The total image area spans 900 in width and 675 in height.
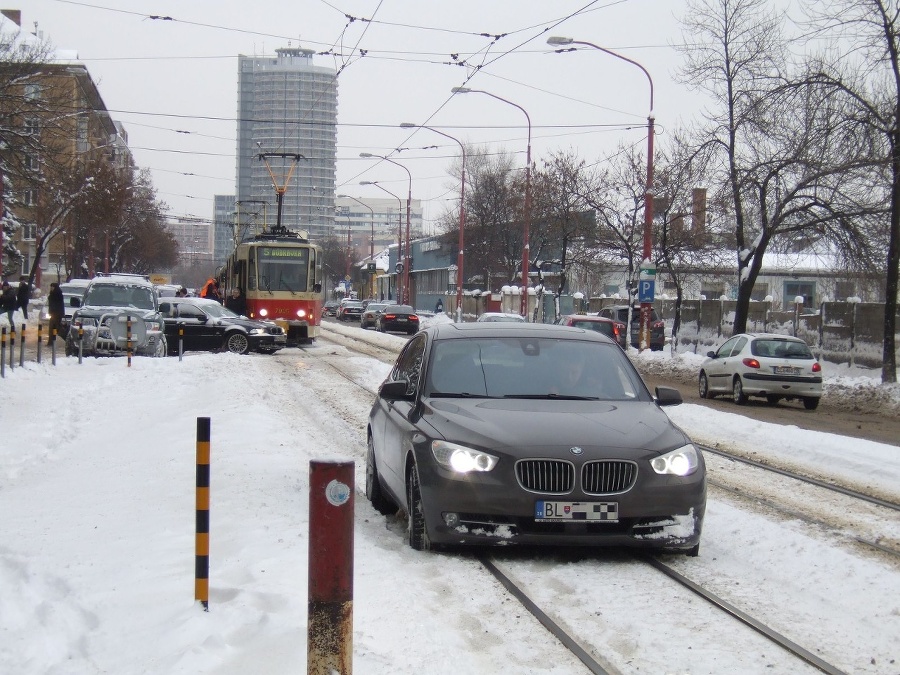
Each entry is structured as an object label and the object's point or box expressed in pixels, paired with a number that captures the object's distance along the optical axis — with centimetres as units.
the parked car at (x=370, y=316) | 6184
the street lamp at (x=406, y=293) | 6841
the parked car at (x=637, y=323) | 3759
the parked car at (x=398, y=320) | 5219
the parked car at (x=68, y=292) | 3058
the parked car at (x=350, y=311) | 7419
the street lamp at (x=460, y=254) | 4729
